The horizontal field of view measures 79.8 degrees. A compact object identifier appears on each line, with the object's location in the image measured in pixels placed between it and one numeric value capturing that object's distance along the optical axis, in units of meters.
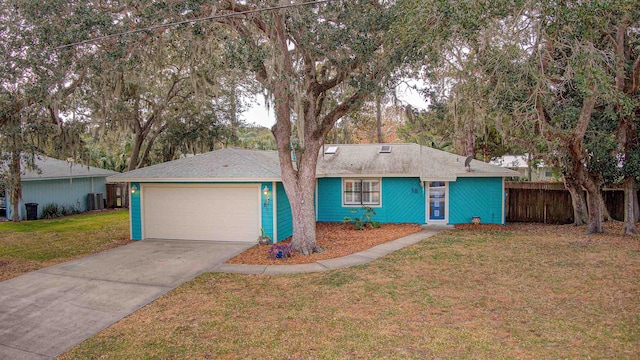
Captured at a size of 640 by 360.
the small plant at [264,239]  11.10
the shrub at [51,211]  17.58
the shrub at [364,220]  13.62
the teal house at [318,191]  11.45
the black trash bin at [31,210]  16.83
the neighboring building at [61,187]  17.12
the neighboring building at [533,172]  30.06
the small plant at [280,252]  9.33
